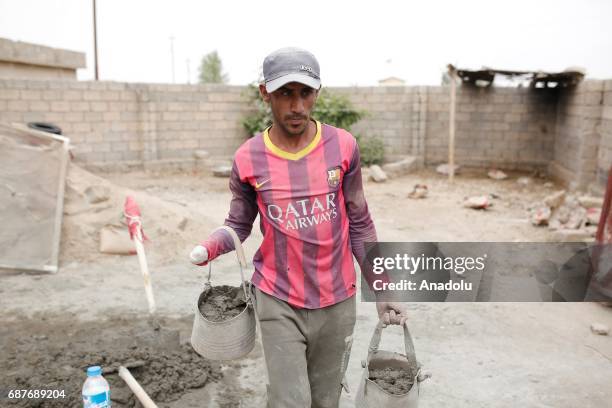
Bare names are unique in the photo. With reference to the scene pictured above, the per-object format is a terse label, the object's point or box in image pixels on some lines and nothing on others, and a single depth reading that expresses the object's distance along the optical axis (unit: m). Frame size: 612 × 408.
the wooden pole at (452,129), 12.02
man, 2.03
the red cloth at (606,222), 4.97
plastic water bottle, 2.49
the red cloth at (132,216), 4.47
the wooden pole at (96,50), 19.99
